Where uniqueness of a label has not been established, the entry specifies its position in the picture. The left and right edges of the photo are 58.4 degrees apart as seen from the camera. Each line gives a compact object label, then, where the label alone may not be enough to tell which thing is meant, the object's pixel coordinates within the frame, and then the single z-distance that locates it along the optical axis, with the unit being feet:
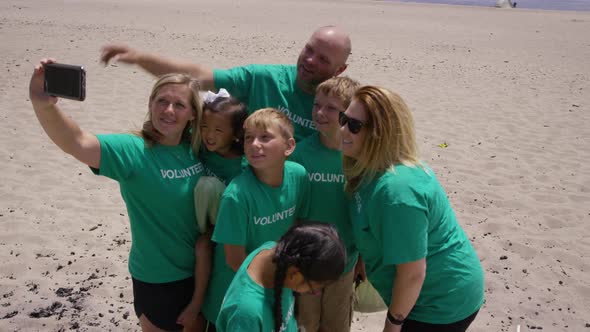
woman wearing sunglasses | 7.09
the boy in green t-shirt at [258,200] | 8.02
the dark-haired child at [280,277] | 6.11
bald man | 10.37
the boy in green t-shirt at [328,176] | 9.11
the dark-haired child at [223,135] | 9.17
